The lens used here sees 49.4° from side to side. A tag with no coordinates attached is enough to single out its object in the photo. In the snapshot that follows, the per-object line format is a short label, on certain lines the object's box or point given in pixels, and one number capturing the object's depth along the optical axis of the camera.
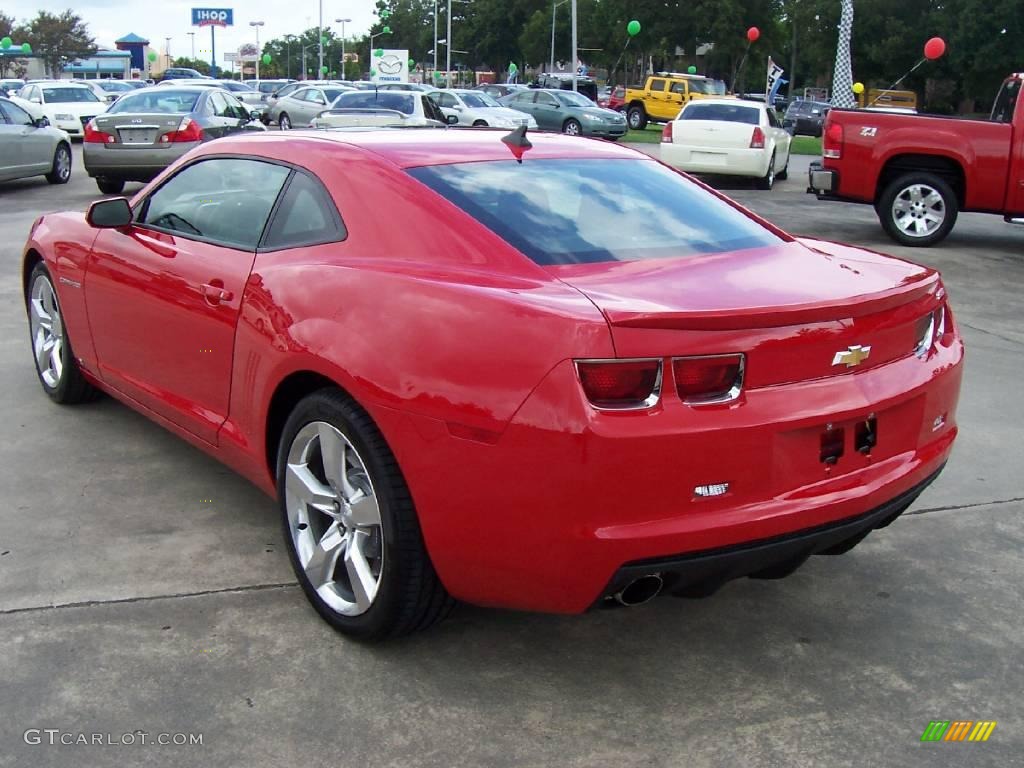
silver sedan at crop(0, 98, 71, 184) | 15.49
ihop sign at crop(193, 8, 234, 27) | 107.56
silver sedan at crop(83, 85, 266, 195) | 14.70
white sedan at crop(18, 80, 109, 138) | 27.48
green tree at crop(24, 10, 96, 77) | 87.25
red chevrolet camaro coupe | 2.67
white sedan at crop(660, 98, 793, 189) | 17.19
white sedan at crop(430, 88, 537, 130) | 29.53
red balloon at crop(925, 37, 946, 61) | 26.58
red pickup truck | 11.30
